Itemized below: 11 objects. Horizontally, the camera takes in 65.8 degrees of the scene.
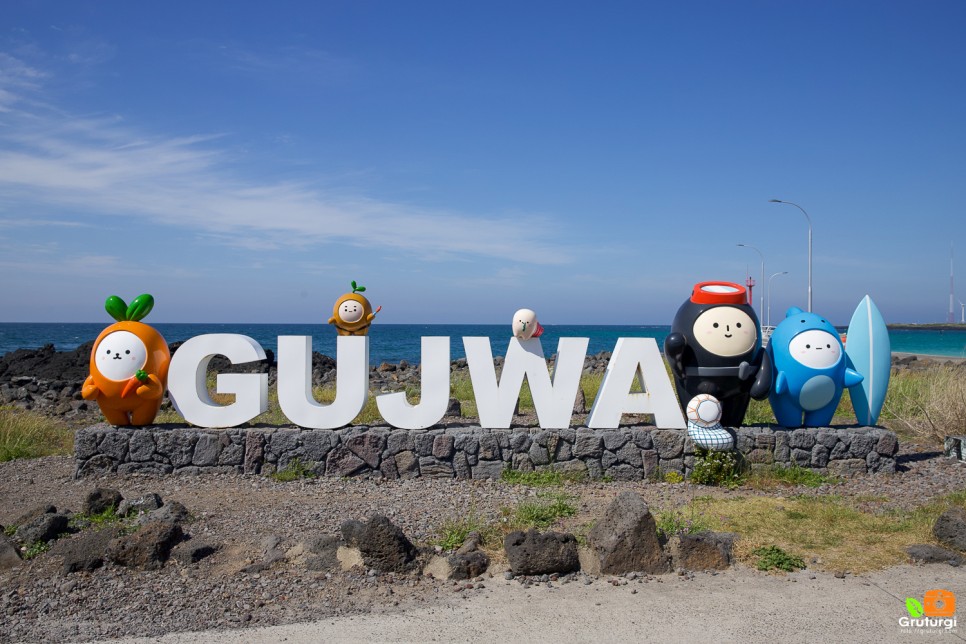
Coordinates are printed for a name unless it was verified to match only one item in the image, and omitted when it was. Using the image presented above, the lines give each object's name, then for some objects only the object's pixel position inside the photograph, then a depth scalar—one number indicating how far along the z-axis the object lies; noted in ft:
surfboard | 31.89
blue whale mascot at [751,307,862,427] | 29.96
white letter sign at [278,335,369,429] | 30.99
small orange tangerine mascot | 34.68
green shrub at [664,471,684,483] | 29.55
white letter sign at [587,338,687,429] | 30.60
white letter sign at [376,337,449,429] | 30.78
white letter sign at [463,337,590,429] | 30.78
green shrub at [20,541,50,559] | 20.34
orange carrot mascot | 30.19
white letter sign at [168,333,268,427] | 31.04
